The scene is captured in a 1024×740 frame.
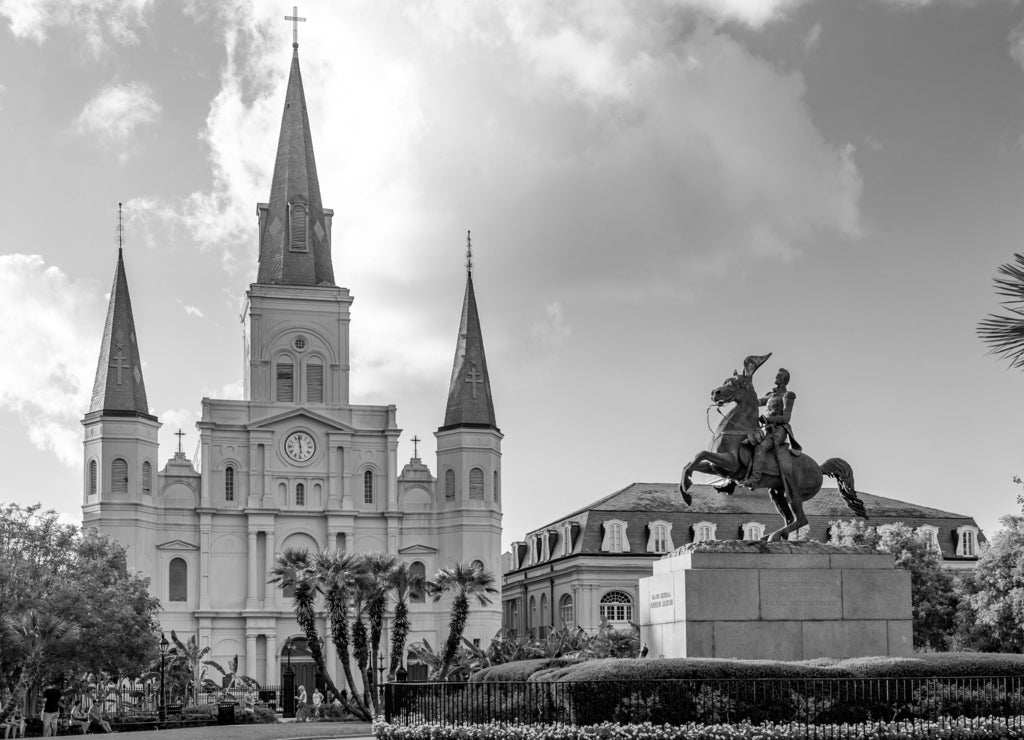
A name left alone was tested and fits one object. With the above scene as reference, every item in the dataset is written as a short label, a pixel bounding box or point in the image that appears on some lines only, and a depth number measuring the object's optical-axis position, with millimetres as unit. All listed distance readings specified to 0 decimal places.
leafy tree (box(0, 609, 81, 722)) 48531
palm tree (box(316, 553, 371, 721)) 53469
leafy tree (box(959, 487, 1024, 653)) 57416
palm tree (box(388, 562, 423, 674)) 55875
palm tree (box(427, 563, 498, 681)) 57094
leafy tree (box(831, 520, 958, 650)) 64500
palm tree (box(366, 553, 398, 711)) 53625
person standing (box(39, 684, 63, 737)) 38812
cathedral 90562
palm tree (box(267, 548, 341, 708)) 52969
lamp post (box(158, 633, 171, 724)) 46988
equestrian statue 25453
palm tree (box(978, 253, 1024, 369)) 13789
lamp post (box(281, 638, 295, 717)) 55844
